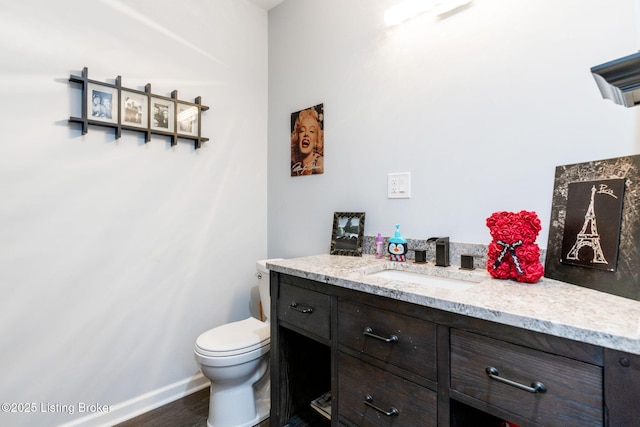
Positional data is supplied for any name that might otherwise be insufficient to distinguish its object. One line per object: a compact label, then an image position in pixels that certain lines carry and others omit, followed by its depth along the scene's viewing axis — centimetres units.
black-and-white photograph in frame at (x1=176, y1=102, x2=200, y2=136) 194
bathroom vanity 66
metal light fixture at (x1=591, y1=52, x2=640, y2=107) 73
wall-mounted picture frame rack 161
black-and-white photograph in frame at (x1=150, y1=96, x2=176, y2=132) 183
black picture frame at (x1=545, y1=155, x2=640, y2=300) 87
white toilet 154
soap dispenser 152
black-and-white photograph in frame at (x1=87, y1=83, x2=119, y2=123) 161
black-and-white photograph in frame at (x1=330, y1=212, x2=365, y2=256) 175
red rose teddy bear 104
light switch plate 160
